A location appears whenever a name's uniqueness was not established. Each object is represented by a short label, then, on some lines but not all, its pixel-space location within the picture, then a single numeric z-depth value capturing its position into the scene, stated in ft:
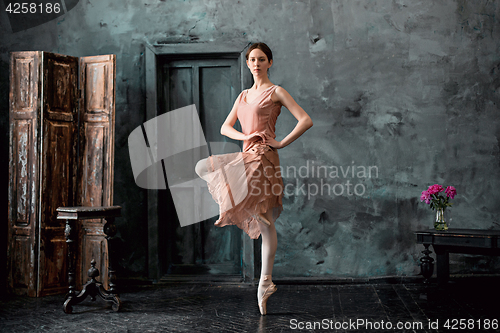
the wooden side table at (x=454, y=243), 12.00
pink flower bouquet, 13.48
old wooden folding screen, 13.71
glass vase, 13.42
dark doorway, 16.08
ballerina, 10.20
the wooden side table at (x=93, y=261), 11.31
